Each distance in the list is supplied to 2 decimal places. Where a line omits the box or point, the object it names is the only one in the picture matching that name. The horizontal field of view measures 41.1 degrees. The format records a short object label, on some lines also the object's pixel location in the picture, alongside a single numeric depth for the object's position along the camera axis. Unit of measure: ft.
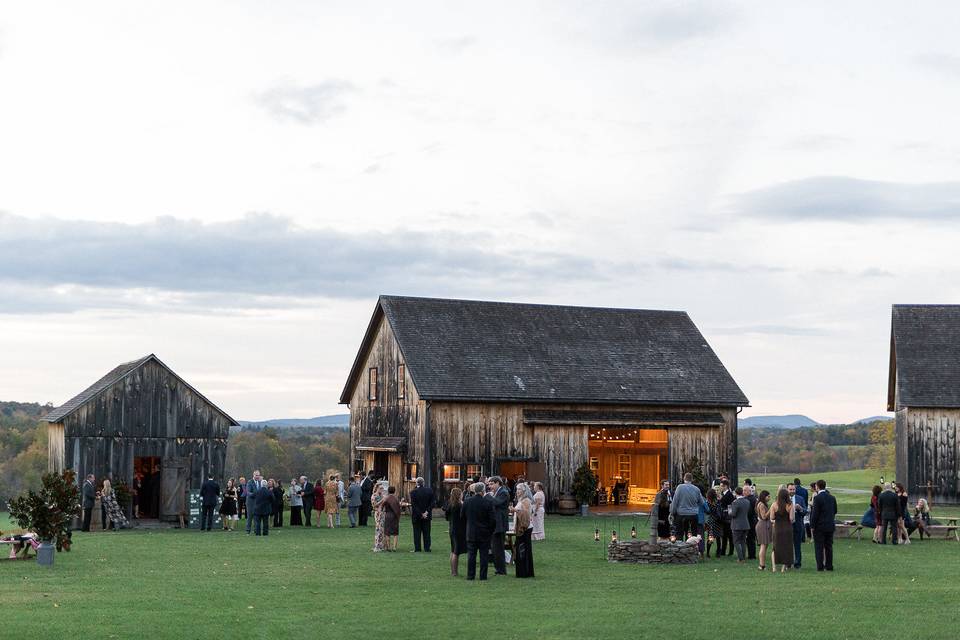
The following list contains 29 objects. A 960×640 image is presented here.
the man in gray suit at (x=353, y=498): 115.65
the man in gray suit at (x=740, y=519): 82.02
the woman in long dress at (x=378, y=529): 87.15
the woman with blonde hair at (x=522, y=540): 71.00
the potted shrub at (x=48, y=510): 77.46
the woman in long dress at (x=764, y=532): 76.95
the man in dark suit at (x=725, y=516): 85.66
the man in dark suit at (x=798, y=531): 76.28
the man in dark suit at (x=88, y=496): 109.81
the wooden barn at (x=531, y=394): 137.49
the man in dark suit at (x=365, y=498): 119.85
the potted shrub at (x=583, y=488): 137.69
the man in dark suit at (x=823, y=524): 74.59
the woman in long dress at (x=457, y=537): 71.87
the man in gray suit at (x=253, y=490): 104.48
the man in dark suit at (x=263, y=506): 103.65
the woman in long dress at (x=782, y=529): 74.28
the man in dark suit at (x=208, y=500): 111.34
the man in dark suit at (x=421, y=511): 86.33
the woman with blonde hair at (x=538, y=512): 94.79
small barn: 118.11
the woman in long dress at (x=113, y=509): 113.19
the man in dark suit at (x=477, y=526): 69.62
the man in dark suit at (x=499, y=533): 73.00
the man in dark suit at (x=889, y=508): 96.43
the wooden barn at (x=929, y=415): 156.66
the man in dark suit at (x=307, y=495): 118.48
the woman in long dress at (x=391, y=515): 86.12
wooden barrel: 138.21
